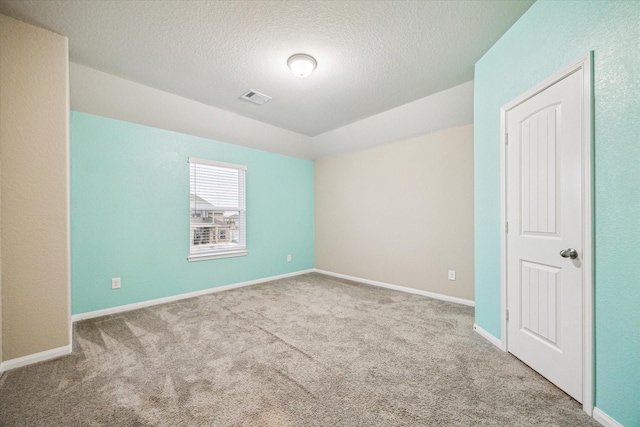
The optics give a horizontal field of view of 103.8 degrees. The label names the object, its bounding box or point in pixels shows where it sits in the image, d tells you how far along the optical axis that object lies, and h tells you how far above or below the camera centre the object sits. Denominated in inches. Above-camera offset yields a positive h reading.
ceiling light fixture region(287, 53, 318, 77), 93.7 +56.3
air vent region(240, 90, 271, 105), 122.6 +58.0
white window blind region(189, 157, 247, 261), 151.9 +1.2
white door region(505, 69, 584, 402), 60.6 -6.0
